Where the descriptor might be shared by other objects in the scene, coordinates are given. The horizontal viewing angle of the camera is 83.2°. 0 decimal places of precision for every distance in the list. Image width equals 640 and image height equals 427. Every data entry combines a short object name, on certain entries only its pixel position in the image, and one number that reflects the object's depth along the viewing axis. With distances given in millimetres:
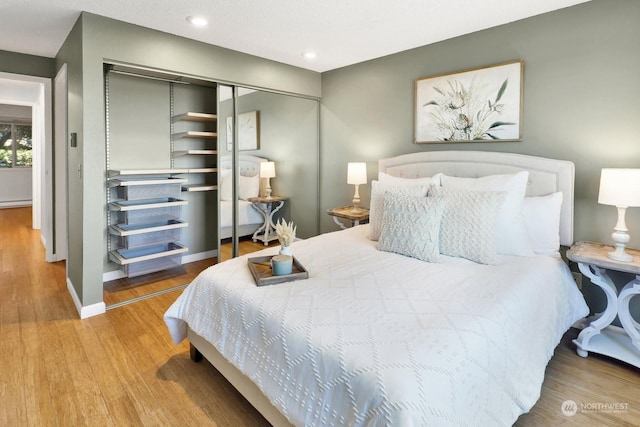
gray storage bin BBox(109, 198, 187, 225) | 3441
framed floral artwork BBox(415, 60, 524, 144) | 2982
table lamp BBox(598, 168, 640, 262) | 2150
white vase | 2208
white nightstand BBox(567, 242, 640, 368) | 2203
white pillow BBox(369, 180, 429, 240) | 2822
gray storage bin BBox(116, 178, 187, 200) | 3412
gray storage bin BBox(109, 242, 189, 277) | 3523
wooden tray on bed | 1922
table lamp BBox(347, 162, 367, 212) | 3973
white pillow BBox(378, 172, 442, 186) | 2964
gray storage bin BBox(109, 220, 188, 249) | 3449
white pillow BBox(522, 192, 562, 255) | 2555
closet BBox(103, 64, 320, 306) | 3500
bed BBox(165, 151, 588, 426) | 1214
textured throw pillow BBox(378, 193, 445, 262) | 2367
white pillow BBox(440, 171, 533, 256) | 2465
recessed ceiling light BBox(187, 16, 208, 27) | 2870
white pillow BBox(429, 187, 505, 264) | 2316
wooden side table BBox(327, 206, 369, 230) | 3802
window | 8727
